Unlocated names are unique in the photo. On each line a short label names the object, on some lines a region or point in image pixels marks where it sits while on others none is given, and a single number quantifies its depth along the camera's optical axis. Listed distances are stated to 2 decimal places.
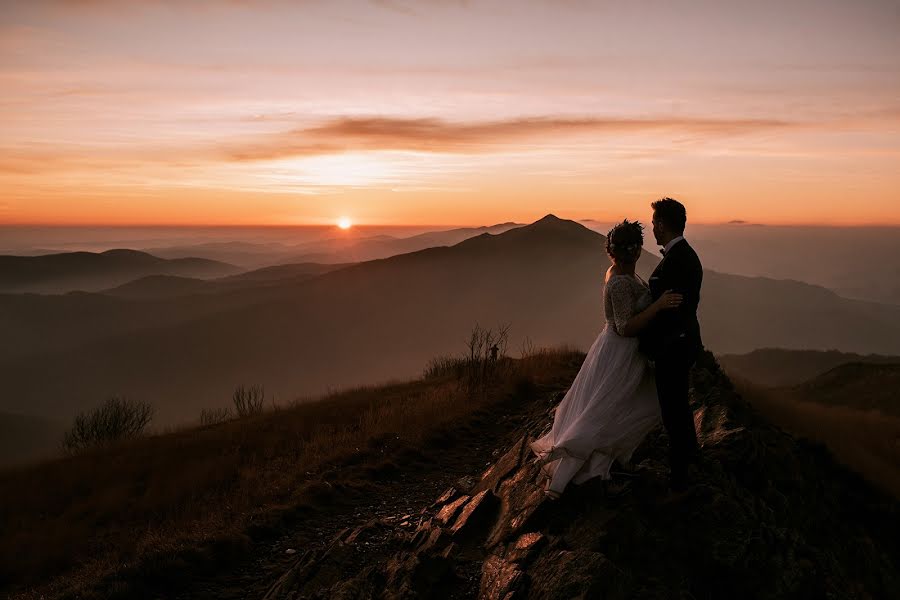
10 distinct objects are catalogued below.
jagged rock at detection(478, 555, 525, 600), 4.91
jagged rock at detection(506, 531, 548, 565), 5.27
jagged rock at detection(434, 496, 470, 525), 6.84
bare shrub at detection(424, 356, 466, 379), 19.17
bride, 5.57
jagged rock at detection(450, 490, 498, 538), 6.31
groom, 5.31
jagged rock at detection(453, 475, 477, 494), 7.97
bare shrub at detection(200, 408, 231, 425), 18.12
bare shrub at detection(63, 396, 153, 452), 17.59
